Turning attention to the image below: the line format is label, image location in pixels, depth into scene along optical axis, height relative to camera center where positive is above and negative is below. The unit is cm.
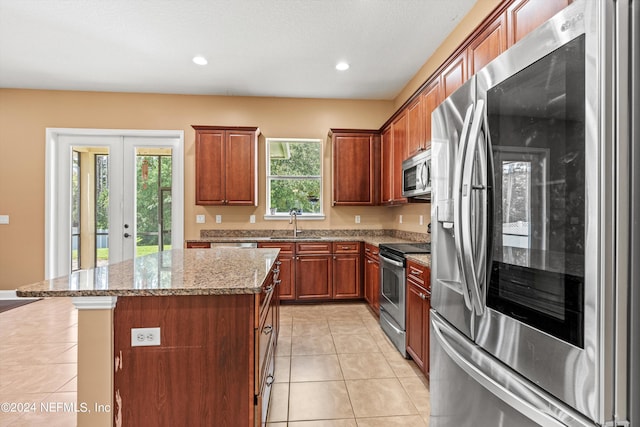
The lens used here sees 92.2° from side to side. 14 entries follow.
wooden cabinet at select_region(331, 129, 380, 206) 450 +69
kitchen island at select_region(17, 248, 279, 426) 130 -61
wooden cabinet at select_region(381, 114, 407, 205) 363 +70
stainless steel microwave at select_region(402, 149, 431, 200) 262 +35
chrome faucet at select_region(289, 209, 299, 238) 465 -9
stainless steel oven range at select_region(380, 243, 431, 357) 267 -71
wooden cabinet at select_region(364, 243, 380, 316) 357 -78
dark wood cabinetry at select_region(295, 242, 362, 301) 418 -78
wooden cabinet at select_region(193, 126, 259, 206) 432 +67
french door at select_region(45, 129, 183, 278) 459 +25
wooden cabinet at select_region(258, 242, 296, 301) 415 -77
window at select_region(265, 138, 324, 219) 482 +57
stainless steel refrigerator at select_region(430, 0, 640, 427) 68 -4
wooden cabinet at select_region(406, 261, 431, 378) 221 -76
